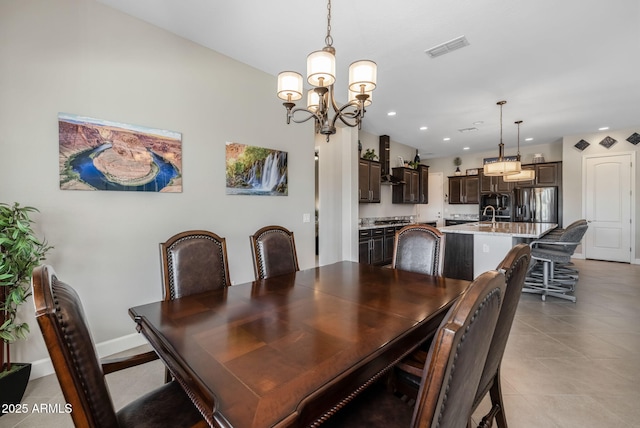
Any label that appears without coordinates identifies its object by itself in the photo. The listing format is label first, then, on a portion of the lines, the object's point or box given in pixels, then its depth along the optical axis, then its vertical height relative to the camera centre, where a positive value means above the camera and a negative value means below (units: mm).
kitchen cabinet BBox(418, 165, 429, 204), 7586 +662
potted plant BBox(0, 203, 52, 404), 1693 -448
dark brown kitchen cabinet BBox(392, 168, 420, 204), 7004 +537
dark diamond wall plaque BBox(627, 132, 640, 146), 5820 +1415
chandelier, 1659 +796
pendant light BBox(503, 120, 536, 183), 5298 +595
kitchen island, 3959 -565
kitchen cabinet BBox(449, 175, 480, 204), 7934 +528
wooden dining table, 777 -509
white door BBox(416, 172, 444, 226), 8852 +156
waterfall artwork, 3157 +458
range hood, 6566 +1222
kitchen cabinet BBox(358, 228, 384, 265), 5308 -743
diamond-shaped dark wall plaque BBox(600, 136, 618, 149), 6080 +1410
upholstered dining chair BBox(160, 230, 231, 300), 1773 -362
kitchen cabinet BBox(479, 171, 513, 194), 7422 +604
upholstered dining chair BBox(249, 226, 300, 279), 2225 -355
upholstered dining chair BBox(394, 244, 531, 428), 1056 -649
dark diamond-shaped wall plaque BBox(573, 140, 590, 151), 6358 +1412
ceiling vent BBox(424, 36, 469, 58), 2785 +1662
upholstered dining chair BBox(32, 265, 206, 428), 669 -362
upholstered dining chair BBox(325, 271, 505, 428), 573 -321
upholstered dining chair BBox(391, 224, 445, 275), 2268 -350
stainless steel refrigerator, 6816 +75
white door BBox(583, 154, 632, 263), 5965 +13
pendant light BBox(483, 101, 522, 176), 4566 +674
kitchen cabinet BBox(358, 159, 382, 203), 5617 +582
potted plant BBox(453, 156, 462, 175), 8578 +1374
